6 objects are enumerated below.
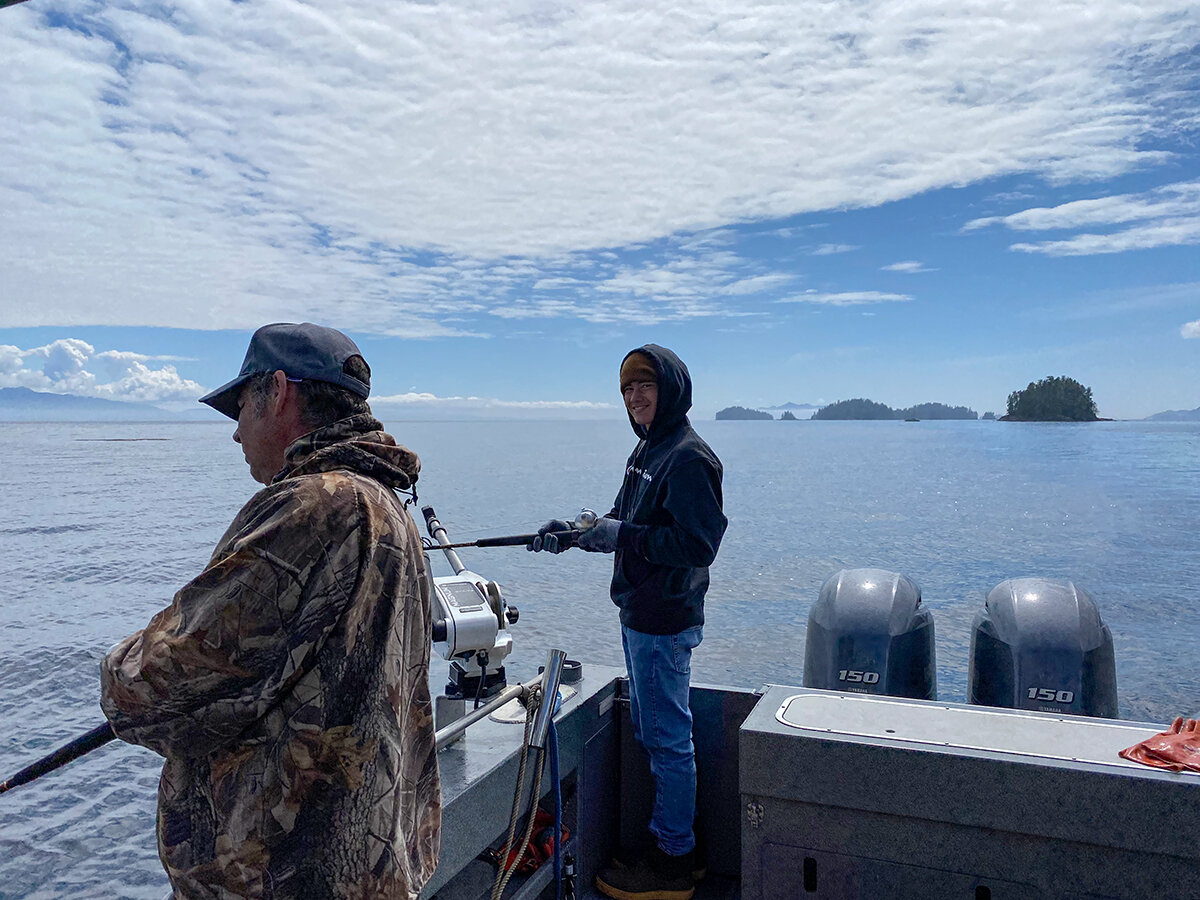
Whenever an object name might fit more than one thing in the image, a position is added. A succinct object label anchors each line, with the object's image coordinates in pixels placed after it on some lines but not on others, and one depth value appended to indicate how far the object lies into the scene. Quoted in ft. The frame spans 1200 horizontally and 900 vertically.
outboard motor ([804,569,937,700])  10.66
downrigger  7.66
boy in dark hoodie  9.18
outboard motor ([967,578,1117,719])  9.86
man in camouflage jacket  3.95
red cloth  6.89
